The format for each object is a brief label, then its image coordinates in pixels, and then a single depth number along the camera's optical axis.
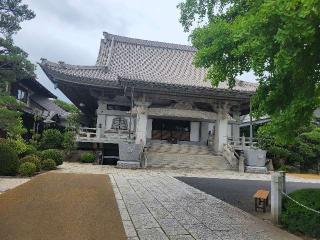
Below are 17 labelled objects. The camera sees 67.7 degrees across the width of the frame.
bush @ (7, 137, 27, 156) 12.18
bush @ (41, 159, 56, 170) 13.33
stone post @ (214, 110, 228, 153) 18.98
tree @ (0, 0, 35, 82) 11.06
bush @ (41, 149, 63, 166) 14.24
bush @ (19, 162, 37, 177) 11.07
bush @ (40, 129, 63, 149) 19.01
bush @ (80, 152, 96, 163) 18.02
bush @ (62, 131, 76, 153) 18.14
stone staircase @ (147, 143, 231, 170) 17.06
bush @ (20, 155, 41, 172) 12.12
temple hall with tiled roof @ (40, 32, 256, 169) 18.04
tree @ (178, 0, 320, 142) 3.79
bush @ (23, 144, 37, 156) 14.56
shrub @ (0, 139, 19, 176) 10.81
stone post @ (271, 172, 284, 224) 5.76
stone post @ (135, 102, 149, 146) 17.92
